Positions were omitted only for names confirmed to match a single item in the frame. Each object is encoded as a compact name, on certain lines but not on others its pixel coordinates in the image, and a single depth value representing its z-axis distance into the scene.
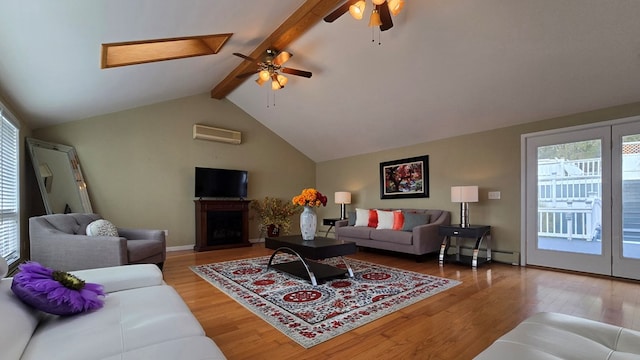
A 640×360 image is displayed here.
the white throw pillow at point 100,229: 3.43
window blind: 3.19
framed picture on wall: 5.61
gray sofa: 4.56
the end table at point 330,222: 6.77
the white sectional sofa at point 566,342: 1.07
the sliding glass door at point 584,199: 3.56
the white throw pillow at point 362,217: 5.75
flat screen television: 5.95
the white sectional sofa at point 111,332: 1.02
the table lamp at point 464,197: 4.47
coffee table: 3.24
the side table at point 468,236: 4.28
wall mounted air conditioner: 5.95
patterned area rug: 2.29
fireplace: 5.76
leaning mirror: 4.20
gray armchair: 3.08
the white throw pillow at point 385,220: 5.31
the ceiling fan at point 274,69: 4.17
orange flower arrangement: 3.81
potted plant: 6.71
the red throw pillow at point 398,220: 5.23
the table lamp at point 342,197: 6.68
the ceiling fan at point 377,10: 2.65
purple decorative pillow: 1.30
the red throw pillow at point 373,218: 5.66
